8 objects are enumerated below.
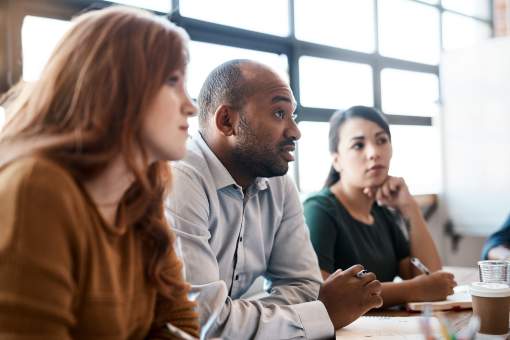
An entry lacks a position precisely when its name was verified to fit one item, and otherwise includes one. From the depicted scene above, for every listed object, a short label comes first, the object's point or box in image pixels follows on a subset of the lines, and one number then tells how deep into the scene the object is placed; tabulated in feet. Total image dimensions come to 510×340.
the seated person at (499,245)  6.96
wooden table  4.27
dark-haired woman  6.47
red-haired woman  2.33
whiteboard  13.66
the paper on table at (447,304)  4.83
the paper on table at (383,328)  4.02
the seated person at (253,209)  4.33
